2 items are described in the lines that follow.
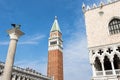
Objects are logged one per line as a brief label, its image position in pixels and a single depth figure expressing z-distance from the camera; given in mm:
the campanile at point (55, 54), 69938
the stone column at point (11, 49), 12226
